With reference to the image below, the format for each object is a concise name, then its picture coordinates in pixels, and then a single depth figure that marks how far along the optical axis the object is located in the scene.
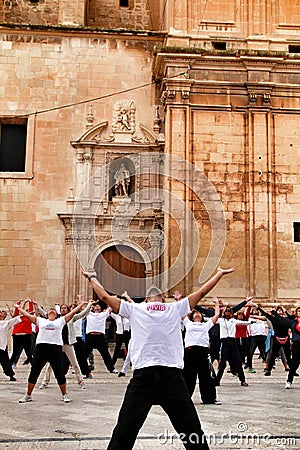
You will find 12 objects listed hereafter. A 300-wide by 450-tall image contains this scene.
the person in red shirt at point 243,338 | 13.78
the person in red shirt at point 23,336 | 14.22
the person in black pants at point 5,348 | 12.55
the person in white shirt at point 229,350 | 11.85
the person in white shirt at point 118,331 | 15.21
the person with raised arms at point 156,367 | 4.87
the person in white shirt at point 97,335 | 13.73
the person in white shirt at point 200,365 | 9.34
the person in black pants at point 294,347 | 11.48
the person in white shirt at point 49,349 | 9.48
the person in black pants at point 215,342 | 14.55
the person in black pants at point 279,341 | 13.28
